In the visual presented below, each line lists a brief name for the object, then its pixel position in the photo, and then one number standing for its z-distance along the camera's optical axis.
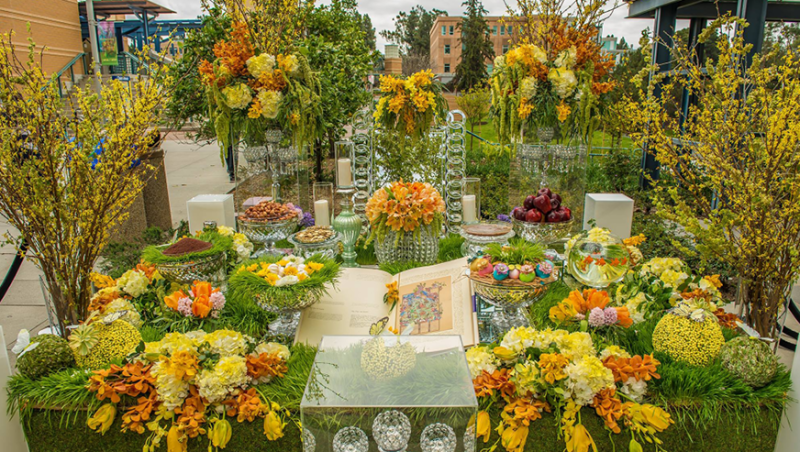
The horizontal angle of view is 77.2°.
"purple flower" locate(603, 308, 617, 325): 1.80
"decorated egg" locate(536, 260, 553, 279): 2.02
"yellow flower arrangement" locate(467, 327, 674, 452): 1.51
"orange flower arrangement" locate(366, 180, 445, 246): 2.61
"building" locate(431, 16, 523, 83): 41.78
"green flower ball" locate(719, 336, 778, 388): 1.62
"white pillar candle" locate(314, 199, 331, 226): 3.47
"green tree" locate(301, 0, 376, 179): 6.55
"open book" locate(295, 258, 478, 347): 2.11
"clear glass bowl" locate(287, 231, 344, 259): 2.67
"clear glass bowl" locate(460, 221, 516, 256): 2.68
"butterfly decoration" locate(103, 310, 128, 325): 1.85
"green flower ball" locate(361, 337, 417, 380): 1.42
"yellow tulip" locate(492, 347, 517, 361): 1.62
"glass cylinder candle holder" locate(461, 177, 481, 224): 3.47
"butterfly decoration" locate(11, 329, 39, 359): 1.79
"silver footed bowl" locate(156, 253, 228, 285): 2.24
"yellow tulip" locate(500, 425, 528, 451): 1.52
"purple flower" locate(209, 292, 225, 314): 2.05
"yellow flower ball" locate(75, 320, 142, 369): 1.78
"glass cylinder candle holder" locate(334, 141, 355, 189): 3.60
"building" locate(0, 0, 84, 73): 14.54
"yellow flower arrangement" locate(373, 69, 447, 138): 3.25
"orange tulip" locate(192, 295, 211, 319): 2.00
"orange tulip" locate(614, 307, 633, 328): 1.82
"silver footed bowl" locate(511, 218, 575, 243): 2.96
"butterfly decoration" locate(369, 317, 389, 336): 1.89
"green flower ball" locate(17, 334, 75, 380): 1.72
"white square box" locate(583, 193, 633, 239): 3.12
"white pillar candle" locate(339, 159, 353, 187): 3.60
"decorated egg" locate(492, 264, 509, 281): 1.99
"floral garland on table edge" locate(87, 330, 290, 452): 1.56
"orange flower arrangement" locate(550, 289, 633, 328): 1.81
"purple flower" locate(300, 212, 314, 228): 3.81
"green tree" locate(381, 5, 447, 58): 45.94
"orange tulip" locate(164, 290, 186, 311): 2.05
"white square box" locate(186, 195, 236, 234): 3.33
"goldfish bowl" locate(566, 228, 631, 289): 2.21
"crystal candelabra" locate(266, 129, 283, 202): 3.62
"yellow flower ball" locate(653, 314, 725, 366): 1.71
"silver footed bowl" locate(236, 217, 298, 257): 3.06
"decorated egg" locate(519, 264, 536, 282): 1.99
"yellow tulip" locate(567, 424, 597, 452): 1.50
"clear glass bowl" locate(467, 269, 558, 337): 1.99
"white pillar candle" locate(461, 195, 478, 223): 3.46
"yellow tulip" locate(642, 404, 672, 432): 1.51
